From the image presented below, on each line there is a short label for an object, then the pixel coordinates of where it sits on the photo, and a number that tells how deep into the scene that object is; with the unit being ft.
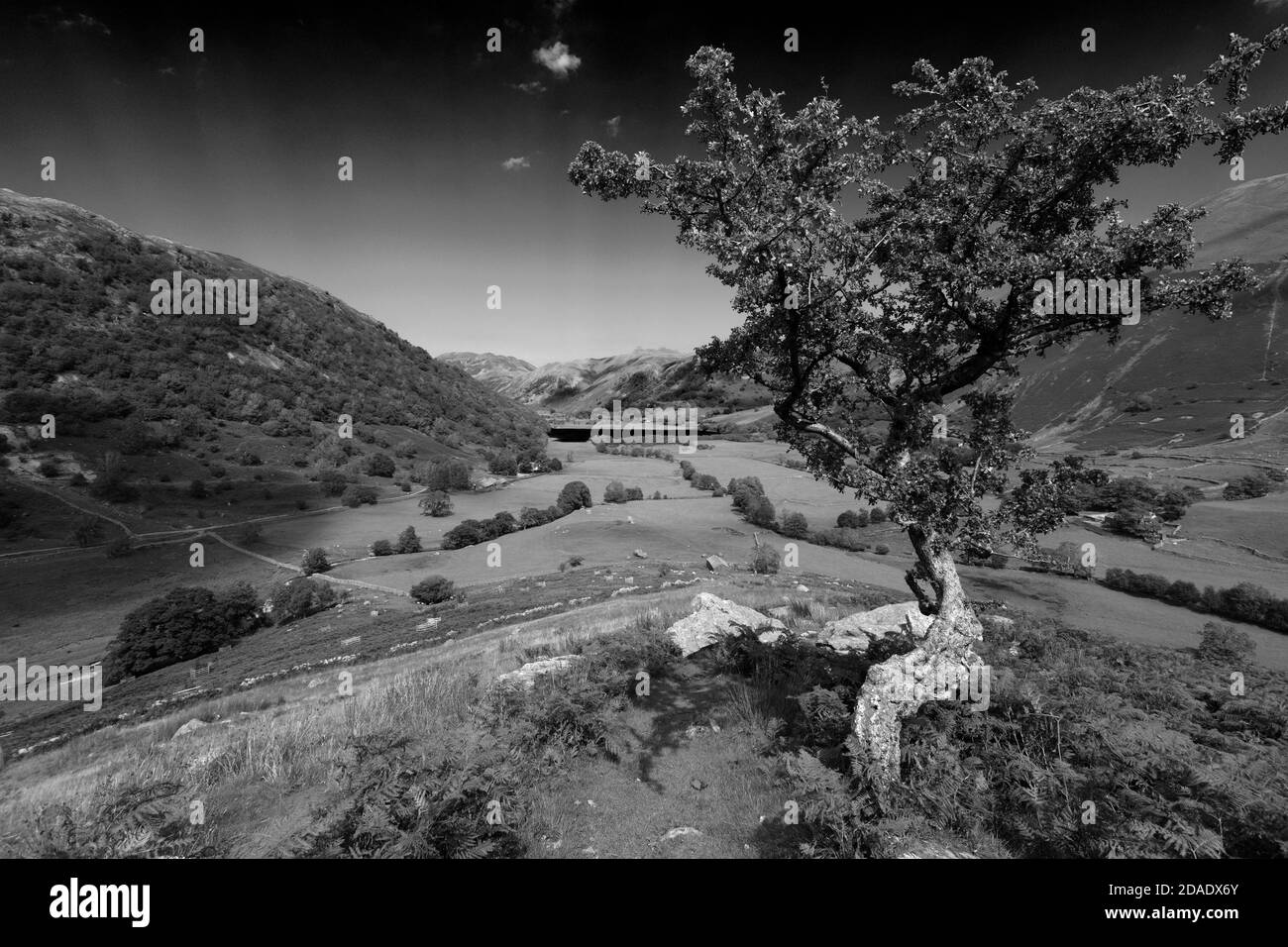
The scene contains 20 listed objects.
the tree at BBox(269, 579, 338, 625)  126.82
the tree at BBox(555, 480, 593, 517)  265.54
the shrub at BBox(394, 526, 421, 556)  191.42
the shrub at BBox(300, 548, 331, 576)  165.27
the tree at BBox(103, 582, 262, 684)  102.99
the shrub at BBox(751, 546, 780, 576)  139.44
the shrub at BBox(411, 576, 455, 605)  133.28
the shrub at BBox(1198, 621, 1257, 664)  54.54
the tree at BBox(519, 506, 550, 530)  240.73
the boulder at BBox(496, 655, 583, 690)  38.24
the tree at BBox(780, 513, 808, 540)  207.88
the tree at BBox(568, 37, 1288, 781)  20.25
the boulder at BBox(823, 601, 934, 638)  49.44
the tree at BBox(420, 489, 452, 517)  263.08
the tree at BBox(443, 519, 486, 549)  201.05
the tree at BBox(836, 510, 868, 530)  218.38
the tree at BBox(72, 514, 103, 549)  192.13
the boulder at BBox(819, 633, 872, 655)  44.62
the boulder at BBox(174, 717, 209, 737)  43.98
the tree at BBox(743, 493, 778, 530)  224.45
